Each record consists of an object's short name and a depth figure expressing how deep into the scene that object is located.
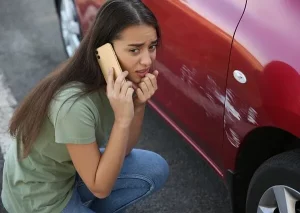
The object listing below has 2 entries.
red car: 1.76
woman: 1.70
